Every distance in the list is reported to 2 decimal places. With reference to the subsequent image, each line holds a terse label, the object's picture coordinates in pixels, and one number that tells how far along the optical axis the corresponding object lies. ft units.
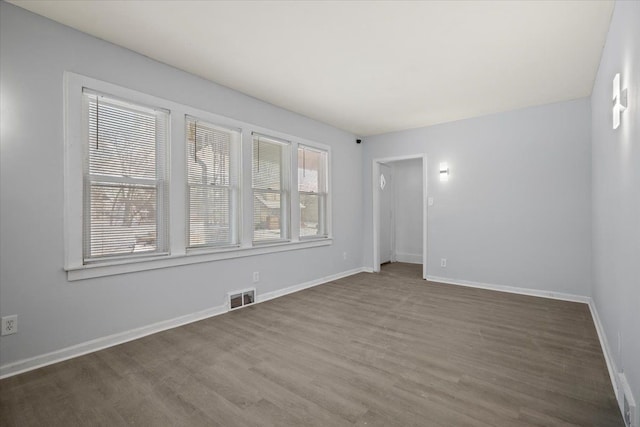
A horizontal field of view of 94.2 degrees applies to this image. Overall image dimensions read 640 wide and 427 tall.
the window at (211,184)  11.16
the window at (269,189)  13.52
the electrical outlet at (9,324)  7.23
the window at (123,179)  8.79
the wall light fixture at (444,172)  16.92
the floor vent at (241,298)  12.16
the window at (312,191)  16.21
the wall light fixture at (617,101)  6.21
